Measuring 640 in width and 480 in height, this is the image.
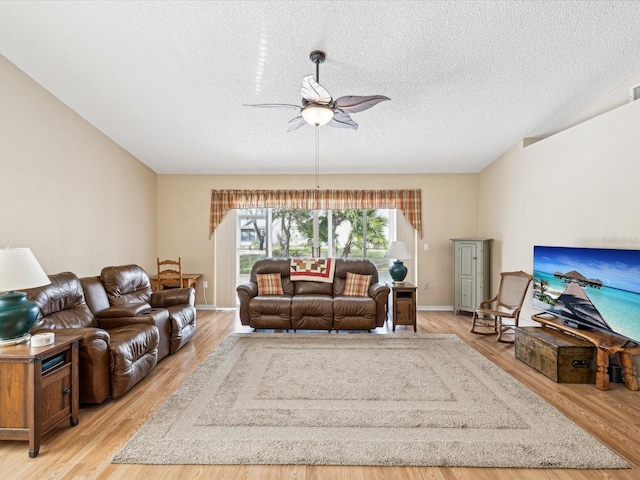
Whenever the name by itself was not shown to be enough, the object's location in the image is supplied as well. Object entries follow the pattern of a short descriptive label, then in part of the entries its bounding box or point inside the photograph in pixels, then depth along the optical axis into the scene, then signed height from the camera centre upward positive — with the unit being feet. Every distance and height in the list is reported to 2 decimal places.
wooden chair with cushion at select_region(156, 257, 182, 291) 17.69 -1.81
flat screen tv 8.77 -1.31
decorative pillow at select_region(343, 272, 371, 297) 15.88 -2.00
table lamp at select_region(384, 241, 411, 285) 16.02 -0.59
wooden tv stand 9.11 -3.13
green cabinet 17.43 -1.52
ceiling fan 8.12 +3.76
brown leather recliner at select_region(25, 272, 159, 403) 8.09 -2.62
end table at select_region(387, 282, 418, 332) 15.21 -2.86
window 20.03 +0.67
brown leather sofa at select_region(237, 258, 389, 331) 14.48 -2.95
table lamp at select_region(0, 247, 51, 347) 6.72 -1.06
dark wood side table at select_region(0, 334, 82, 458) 6.38 -2.96
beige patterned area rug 6.34 -4.02
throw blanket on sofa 16.44 -1.31
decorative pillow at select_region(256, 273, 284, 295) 16.05 -1.97
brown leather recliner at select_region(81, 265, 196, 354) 10.76 -2.19
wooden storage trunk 9.68 -3.42
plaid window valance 19.29 +2.56
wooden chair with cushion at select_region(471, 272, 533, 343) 13.64 -2.42
